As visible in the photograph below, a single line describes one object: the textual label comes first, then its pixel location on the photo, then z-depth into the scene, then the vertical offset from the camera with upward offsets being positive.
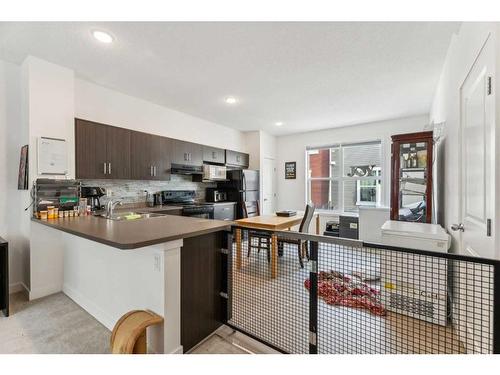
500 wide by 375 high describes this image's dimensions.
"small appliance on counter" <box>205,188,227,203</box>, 4.91 -0.19
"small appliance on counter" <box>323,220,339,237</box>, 5.27 -0.98
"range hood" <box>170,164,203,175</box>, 3.99 +0.31
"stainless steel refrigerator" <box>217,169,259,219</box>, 5.02 +0.01
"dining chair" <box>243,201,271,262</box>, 3.41 -0.82
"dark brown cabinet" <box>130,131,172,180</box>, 3.38 +0.46
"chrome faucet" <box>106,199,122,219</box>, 2.53 -0.26
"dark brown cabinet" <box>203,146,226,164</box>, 4.62 +0.66
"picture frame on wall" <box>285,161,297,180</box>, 6.18 +0.45
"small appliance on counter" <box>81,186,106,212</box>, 2.95 -0.12
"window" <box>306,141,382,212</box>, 5.16 +0.25
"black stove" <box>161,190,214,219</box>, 3.95 -0.32
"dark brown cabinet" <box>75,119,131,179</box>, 2.80 +0.46
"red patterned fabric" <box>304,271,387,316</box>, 2.25 -1.17
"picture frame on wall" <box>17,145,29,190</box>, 2.43 +0.17
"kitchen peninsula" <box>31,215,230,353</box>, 1.46 -0.65
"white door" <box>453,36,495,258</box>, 1.32 +0.19
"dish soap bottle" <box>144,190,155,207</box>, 3.90 -0.24
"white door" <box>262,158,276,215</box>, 5.89 +0.01
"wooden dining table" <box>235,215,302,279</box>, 2.88 -0.50
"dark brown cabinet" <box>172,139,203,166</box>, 4.01 +0.61
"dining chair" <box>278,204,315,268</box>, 3.17 -0.55
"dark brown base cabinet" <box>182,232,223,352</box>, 1.60 -0.76
